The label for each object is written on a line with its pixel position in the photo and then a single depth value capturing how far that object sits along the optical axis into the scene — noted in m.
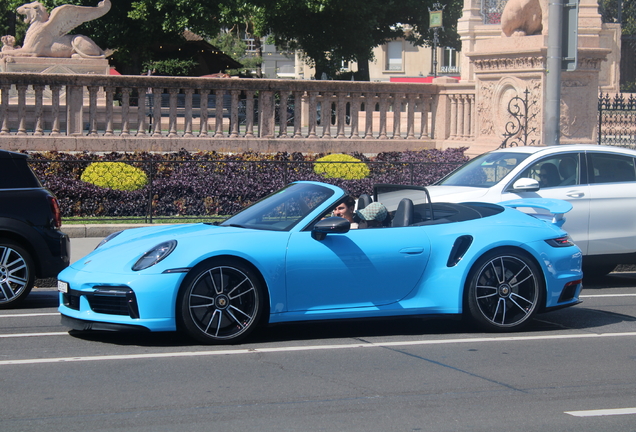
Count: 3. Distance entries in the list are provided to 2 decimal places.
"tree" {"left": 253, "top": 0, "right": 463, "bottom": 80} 43.78
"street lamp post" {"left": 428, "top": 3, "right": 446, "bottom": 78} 41.34
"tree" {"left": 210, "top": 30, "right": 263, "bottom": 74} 71.06
